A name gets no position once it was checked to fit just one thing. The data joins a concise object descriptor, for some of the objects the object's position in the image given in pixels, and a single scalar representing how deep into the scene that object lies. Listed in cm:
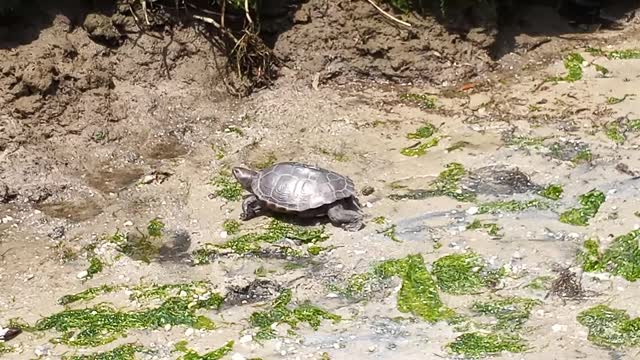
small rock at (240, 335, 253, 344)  632
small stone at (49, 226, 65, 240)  784
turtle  768
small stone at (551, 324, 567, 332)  610
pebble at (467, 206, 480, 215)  768
